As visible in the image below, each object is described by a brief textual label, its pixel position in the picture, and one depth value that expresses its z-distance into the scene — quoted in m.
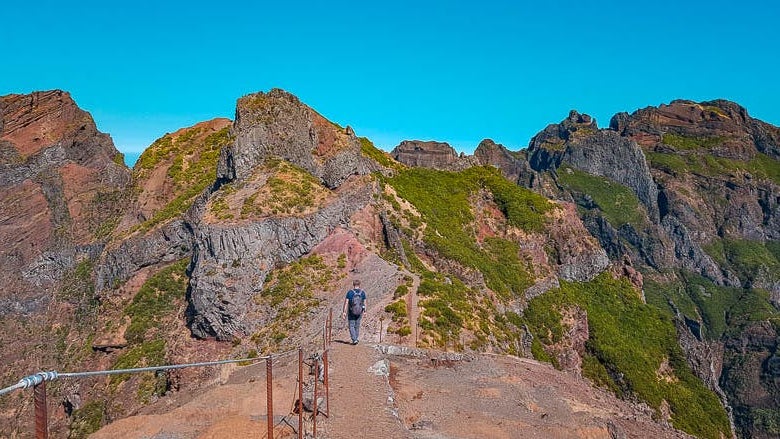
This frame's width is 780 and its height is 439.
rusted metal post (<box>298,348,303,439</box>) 13.63
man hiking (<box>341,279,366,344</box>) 20.81
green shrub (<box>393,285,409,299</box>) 27.78
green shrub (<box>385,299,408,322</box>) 25.62
